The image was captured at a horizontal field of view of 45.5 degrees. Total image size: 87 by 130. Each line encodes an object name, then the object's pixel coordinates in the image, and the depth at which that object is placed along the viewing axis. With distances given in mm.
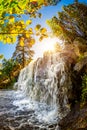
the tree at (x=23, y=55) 17992
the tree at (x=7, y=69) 15283
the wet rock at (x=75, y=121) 3700
